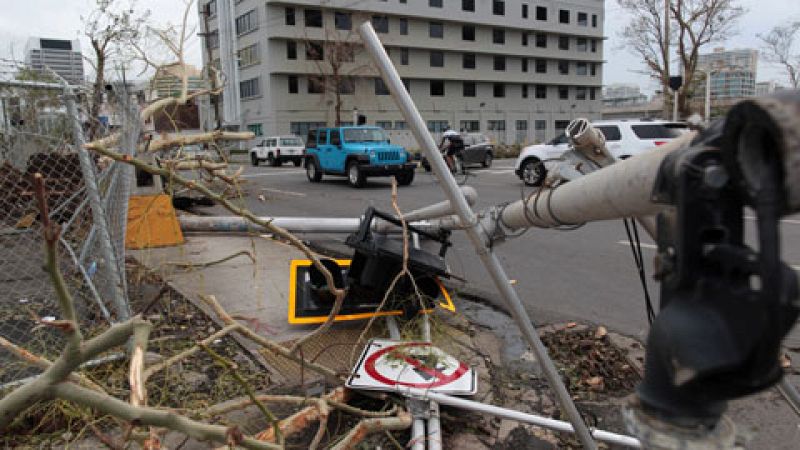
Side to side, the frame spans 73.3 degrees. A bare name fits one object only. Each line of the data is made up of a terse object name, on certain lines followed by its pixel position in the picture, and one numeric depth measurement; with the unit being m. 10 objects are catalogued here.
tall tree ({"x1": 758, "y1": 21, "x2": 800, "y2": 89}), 34.53
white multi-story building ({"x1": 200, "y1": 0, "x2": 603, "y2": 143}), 49.62
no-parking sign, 2.89
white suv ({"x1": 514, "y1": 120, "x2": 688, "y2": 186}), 14.68
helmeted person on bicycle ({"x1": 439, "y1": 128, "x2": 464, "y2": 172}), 17.59
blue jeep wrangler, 17.64
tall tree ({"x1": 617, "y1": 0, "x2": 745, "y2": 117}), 35.25
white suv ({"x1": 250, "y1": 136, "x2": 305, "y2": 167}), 31.64
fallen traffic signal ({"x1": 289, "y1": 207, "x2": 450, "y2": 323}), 3.89
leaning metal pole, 1.91
